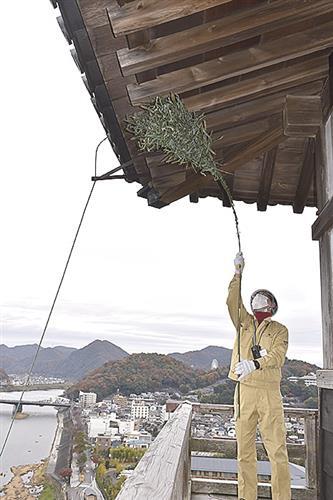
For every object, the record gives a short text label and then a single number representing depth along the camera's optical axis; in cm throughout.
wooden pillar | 233
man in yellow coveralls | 248
